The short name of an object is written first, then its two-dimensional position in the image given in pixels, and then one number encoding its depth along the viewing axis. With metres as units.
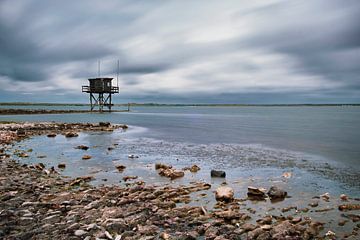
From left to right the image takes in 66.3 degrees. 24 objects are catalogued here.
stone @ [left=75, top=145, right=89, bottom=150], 25.94
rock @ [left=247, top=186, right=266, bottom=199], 12.20
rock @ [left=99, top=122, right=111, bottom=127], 50.31
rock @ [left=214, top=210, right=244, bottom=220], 9.45
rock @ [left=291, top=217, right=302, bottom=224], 9.25
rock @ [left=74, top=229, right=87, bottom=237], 7.64
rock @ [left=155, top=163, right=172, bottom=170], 18.00
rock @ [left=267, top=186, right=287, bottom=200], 12.08
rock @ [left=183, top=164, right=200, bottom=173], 17.69
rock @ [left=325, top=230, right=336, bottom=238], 8.37
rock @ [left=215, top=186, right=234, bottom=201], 11.56
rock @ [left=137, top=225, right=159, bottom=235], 8.09
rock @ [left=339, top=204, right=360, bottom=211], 10.73
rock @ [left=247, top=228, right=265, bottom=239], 8.07
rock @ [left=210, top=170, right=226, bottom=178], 16.06
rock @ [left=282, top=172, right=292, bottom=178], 16.25
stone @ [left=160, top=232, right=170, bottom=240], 7.83
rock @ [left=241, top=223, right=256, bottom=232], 8.53
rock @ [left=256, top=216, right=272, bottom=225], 9.15
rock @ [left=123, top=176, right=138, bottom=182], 15.10
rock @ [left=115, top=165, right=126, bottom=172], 17.69
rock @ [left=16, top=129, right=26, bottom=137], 34.73
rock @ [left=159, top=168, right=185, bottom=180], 15.90
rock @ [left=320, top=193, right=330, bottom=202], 11.99
